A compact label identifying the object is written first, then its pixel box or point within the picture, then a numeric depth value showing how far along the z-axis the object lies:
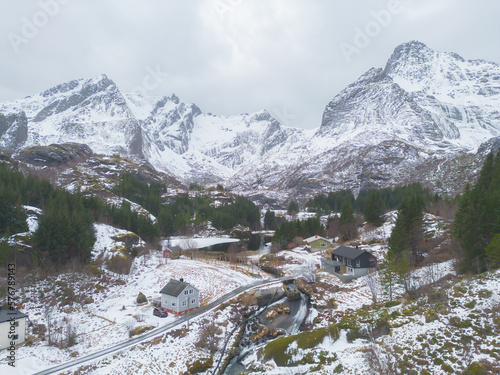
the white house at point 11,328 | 30.88
